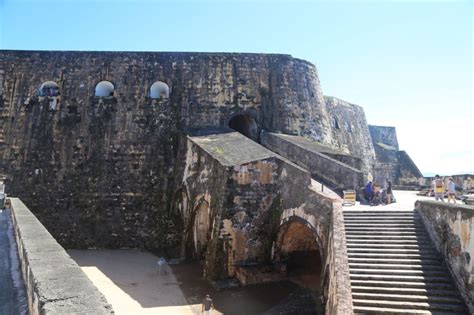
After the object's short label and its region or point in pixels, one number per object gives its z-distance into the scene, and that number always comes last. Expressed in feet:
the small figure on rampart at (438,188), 42.80
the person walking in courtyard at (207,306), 31.63
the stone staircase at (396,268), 25.63
